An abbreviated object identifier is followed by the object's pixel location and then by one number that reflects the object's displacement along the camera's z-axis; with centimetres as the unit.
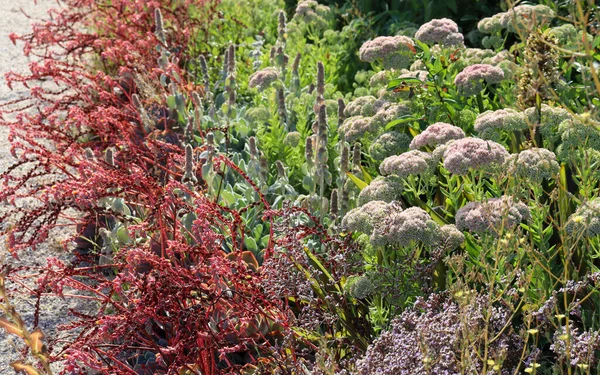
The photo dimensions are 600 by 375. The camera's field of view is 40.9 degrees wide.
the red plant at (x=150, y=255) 288
